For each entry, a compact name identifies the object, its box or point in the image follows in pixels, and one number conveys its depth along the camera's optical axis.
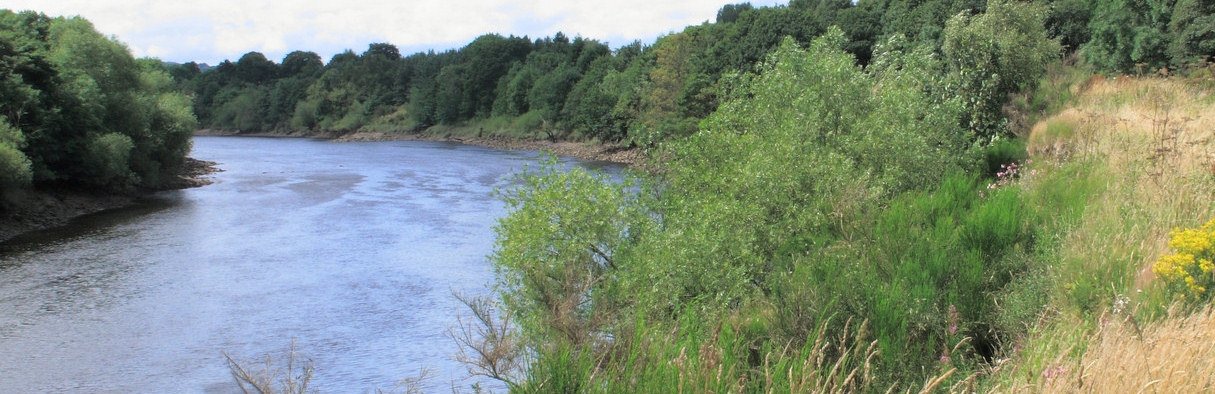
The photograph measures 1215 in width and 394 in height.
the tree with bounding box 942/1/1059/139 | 22.22
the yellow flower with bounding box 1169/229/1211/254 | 7.21
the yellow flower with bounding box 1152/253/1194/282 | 7.22
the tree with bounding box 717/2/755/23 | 119.62
